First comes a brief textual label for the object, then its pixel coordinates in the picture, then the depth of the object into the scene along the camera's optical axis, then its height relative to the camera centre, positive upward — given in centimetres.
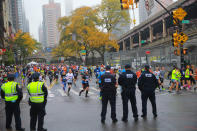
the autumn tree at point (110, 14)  5734 +1198
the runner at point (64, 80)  1776 -106
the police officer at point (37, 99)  682 -93
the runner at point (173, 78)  1585 -94
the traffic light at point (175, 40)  1709 +166
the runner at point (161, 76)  1778 -90
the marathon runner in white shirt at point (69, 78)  1655 -86
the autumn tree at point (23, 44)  5596 +571
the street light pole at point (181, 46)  1729 +120
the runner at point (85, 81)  1507 -99
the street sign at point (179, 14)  1695 +345
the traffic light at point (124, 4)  1309 +328
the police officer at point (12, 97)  725 -92
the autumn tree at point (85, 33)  5175 +704
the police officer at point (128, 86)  820 -73
